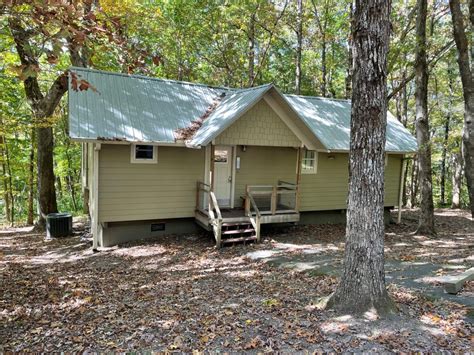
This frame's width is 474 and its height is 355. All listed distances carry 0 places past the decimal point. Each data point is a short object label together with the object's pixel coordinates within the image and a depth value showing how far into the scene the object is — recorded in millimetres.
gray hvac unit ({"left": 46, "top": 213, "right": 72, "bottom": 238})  11320
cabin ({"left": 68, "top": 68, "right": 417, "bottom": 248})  9312
